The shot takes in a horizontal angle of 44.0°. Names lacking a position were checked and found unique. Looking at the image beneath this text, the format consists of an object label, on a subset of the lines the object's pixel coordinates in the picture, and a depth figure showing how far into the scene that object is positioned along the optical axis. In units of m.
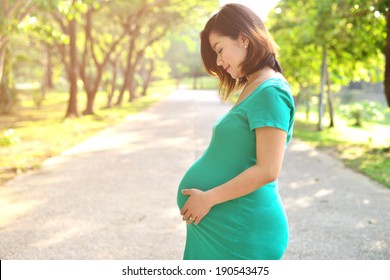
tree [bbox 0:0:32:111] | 6.85
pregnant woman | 1.58
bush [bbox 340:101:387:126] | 15.74
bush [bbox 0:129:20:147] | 5.84
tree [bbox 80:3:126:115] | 17.59
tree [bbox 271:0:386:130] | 10.30
